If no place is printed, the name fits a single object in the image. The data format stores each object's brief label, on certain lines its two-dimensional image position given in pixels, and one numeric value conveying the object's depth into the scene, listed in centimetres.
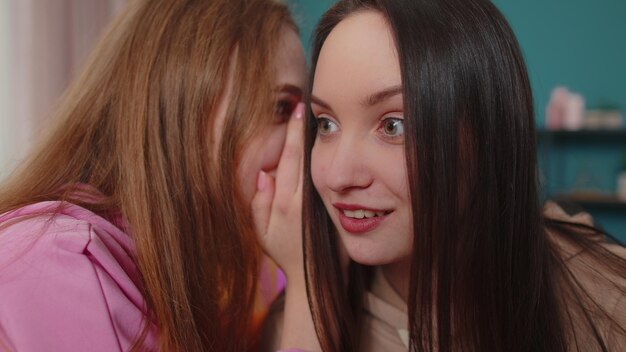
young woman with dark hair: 67
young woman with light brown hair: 73
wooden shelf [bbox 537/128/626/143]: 301
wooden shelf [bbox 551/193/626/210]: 300
